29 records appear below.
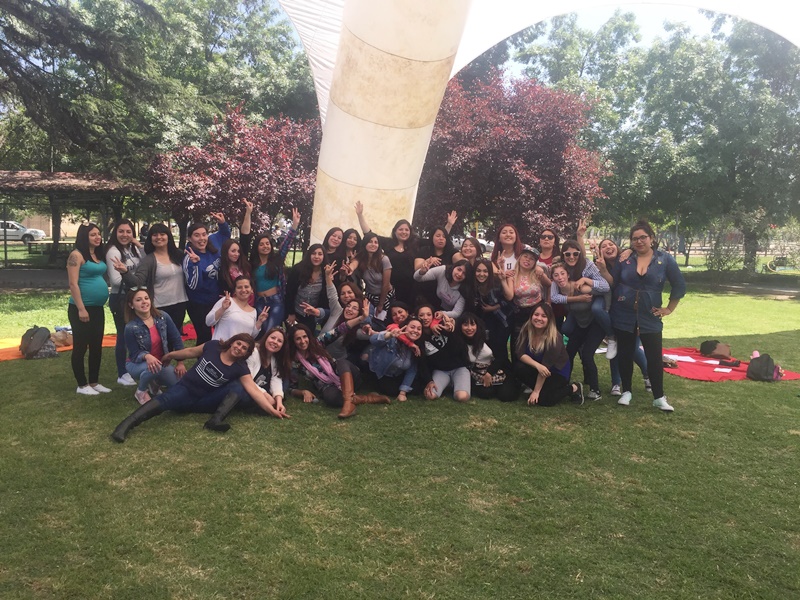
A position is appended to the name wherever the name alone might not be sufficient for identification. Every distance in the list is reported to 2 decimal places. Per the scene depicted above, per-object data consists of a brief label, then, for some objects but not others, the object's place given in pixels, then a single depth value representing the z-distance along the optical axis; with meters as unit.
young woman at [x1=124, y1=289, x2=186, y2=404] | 4.85
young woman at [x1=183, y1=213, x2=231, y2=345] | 5.46
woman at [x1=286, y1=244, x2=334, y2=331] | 5.66
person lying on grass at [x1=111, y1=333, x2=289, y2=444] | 4.52
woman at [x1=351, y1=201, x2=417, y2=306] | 6.00
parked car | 33.34
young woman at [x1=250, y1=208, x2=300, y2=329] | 5.73
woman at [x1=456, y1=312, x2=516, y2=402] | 5.46
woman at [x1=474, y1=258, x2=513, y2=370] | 5.65
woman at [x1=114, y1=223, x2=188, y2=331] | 5.23
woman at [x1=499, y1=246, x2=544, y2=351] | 5.62
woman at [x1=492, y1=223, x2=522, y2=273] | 5.78
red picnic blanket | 6.58
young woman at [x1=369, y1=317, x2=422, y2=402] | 5.28
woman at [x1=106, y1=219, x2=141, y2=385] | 5.32
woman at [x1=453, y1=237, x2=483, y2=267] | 5.88
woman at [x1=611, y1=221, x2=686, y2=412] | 5.09
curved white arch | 6.32
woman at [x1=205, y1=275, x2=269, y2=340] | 5.01
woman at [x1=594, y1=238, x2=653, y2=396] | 5.72
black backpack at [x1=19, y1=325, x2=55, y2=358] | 6.65
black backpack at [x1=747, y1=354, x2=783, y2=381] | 6.43
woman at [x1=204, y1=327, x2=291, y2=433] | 4.68
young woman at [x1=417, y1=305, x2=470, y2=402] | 5.38
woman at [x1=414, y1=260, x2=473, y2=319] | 5.64
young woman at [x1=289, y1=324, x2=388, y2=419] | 5.08
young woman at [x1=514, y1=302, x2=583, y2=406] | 5.30
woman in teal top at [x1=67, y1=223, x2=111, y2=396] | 5.04
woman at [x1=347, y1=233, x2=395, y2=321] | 5.80
